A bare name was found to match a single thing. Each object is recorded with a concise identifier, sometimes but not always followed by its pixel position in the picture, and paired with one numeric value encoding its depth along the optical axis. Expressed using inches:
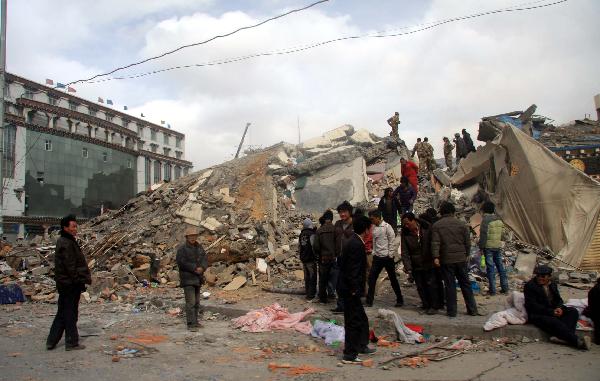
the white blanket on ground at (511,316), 236.1
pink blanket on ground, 276.2
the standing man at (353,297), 206.7
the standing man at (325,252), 318.7
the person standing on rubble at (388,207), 433.1
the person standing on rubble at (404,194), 447.5
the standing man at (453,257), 268.8
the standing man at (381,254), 293.6
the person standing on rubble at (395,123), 751.7
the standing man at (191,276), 279.6
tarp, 396.5
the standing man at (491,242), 315.0
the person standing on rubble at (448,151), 683.4
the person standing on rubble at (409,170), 490.3
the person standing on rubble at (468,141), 642.8
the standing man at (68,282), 227.9
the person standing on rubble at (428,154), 636.1
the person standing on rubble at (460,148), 648.4
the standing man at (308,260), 341.7
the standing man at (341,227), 282.0
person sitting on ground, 220.7
